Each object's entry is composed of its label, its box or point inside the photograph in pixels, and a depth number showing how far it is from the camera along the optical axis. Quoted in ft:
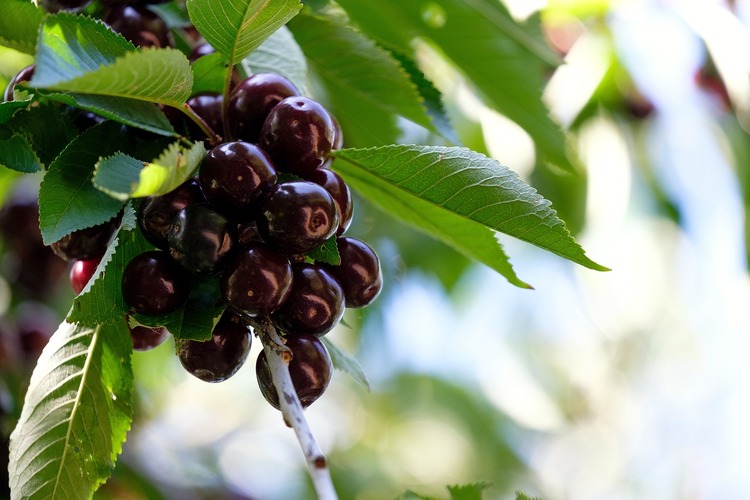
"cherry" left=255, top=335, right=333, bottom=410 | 3.53
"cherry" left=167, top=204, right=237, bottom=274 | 3.47
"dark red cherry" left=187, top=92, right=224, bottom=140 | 3.63
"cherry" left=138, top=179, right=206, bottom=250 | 3.51
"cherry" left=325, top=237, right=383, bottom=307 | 3.61
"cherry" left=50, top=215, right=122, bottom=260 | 3.61
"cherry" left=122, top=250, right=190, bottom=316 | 3.50
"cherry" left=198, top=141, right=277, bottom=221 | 3.48
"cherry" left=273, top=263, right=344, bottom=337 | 3.53
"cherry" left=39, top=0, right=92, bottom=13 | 3.73
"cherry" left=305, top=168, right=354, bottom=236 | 3.58
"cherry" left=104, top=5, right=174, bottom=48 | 3.72
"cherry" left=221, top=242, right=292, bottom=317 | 3.47
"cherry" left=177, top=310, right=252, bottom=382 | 3.56
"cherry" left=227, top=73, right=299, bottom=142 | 3.58
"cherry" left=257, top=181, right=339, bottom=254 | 3.48
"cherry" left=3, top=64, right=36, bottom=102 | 3.63
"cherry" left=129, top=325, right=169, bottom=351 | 3.71
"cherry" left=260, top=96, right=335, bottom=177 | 3.53
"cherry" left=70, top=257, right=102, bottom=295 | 3.68
